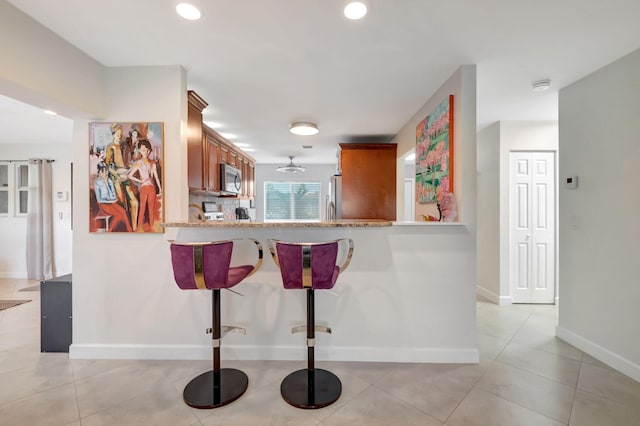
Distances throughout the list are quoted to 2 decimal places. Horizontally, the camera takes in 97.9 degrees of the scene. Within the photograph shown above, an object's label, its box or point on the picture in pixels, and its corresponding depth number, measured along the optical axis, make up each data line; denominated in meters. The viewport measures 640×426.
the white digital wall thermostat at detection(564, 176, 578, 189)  2.53
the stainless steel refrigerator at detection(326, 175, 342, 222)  4.43
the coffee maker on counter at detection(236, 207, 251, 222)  5.04
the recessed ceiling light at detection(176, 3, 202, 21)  1.57
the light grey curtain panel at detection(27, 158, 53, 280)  4.79
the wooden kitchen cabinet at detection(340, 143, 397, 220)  4.25
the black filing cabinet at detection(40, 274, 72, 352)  2.32
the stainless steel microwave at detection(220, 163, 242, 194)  3.64
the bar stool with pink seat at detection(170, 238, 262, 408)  1.63
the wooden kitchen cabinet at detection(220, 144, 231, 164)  3.82
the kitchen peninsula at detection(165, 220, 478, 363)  2.23
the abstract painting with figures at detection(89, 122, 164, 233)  2.20
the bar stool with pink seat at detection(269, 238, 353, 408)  1.65
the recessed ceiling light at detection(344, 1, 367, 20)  1.56
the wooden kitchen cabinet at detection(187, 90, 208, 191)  2.53
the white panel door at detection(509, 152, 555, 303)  3.70
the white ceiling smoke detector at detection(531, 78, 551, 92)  2.51
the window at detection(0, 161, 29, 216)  4.90
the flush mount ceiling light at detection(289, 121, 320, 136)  3.61
